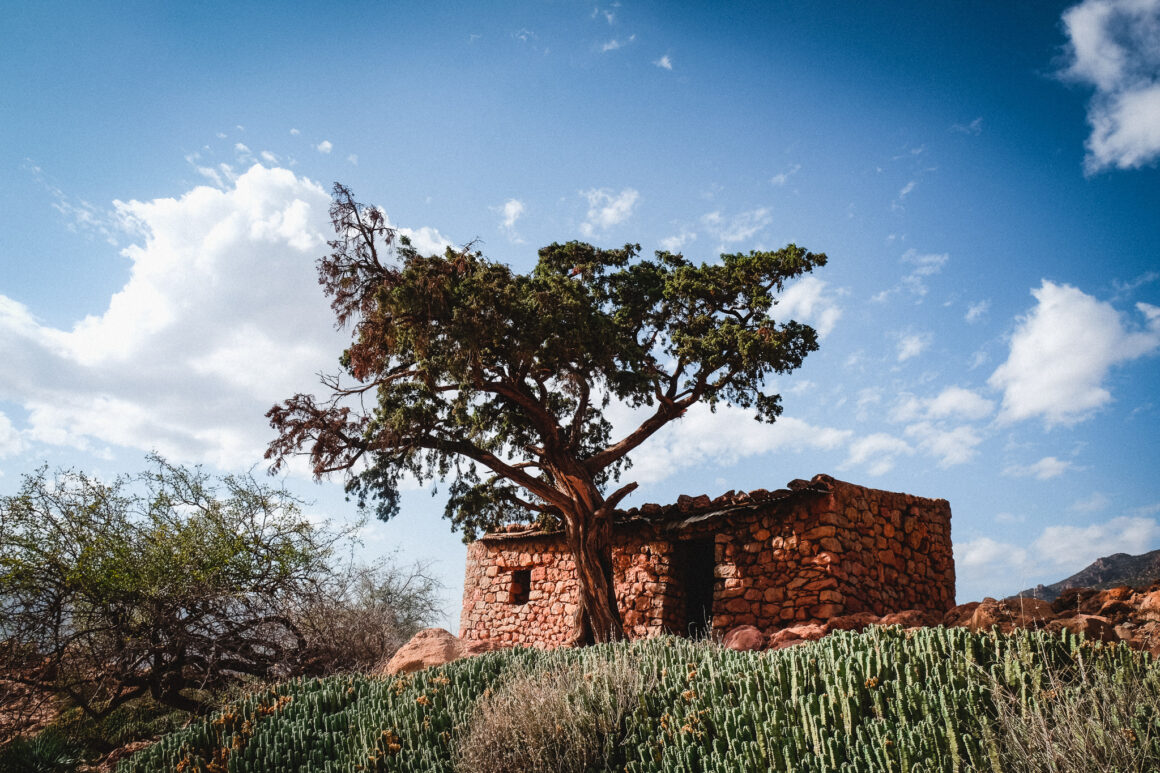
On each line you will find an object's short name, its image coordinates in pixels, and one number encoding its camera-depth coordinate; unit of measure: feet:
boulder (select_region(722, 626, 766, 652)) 27.86
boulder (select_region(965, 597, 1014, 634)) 21.56
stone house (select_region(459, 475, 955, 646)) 33.55
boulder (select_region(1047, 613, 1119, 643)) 19.10
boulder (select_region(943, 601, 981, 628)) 24.67
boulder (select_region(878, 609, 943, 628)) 25.57
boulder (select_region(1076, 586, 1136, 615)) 24.30
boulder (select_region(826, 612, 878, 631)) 28.89
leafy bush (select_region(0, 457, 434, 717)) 28.12
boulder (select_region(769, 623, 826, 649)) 27.81
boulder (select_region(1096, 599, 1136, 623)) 23.25
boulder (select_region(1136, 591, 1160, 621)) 22.49
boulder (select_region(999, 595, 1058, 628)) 21.30
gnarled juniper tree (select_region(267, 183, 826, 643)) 36.14
